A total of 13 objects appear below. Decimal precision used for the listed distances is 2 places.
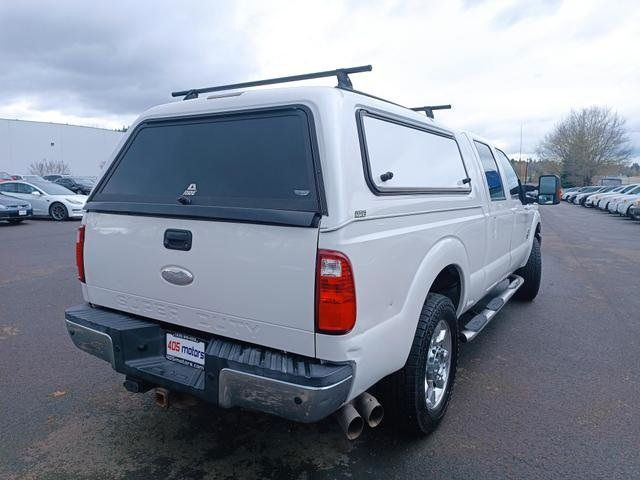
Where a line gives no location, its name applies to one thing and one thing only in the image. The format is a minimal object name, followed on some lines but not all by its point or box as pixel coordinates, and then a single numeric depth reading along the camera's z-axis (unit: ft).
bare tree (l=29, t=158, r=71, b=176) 174.29
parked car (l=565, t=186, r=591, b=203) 149.09
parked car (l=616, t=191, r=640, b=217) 74.88
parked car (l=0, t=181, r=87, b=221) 56.85
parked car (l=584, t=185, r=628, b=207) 98.31
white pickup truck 7.39
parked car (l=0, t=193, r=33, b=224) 50.70
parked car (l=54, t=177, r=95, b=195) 98.12
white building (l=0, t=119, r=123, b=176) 170.30
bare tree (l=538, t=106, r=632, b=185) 208.03
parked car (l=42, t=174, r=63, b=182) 115.05
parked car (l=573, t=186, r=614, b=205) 120.18
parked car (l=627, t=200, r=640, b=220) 66.80
